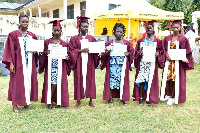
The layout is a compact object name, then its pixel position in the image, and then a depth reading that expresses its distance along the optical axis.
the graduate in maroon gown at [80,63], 5.11
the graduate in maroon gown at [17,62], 4.73
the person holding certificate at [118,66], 5.26
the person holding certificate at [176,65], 5.30
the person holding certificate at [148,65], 5.14
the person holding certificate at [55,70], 4.94
